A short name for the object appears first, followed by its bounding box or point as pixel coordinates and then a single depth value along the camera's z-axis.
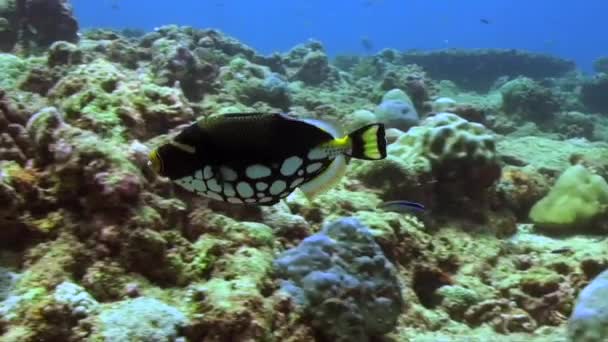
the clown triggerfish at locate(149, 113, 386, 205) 2.43
